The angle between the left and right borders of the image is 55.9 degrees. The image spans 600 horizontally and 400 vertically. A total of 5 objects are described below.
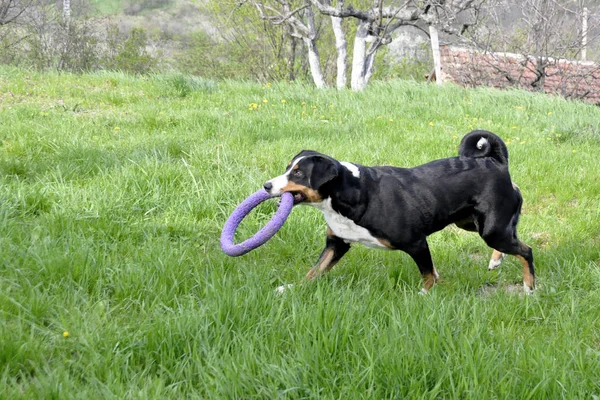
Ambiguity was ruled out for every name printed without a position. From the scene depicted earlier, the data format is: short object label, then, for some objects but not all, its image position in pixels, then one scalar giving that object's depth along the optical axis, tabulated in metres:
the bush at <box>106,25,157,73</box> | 22.62
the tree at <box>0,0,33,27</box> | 15.94
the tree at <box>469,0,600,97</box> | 14.46
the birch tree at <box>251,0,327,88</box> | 15.15
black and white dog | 3.48
